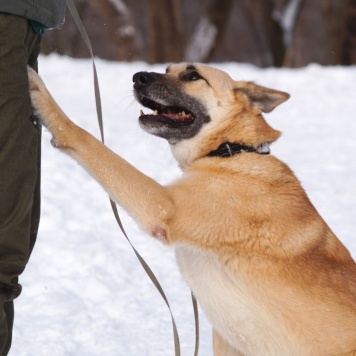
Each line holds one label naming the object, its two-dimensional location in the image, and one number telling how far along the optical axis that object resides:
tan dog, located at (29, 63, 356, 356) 6.91
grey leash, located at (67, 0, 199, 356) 7.11
